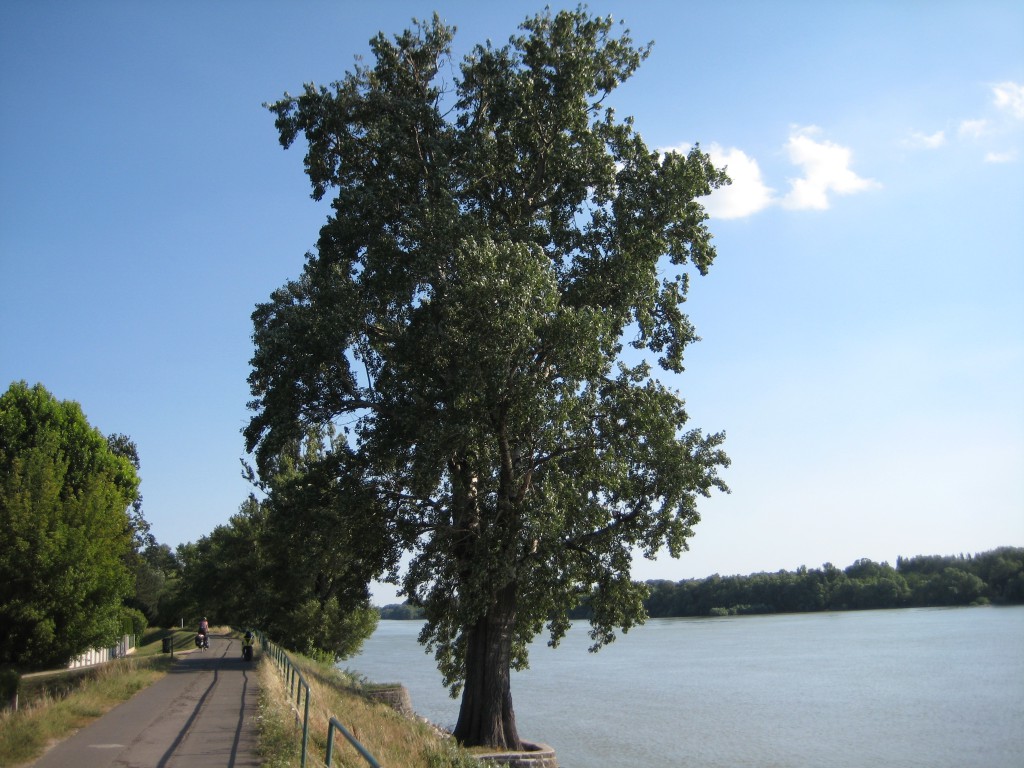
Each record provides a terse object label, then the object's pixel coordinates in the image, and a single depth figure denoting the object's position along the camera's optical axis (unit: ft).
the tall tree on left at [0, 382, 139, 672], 90.79
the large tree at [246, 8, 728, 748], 60.85
